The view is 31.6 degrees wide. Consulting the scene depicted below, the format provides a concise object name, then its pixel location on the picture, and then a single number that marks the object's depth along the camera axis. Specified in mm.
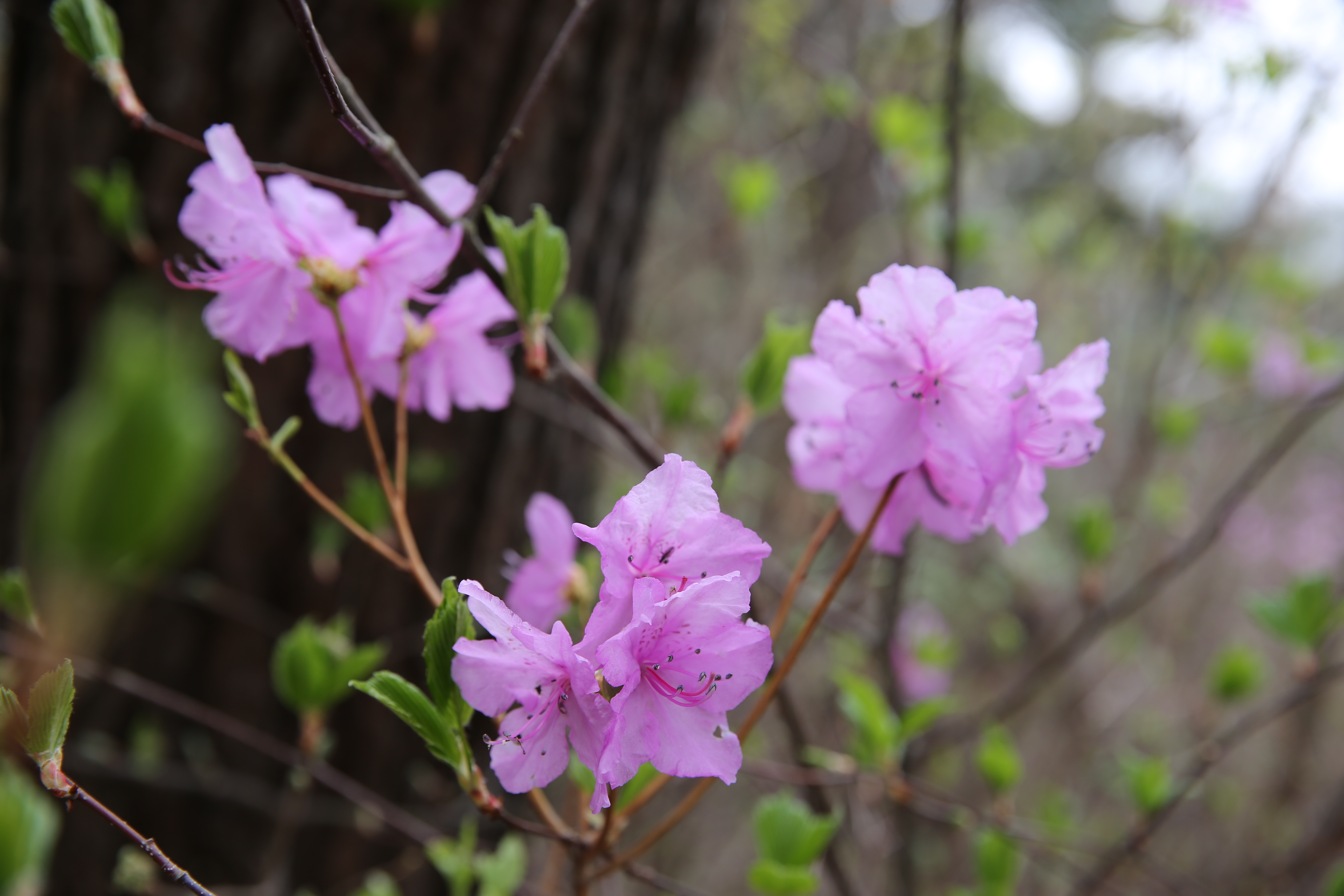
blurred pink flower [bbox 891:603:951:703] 1420
